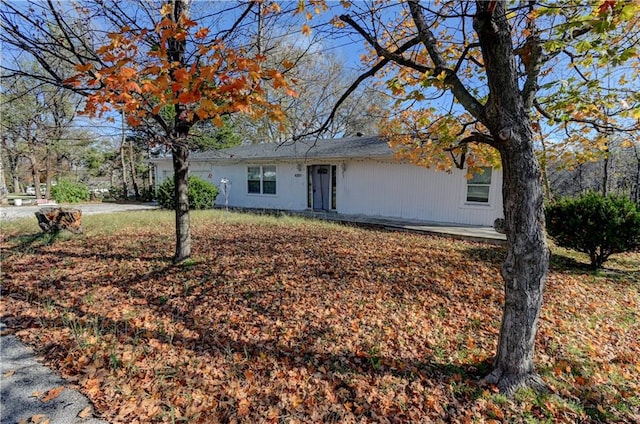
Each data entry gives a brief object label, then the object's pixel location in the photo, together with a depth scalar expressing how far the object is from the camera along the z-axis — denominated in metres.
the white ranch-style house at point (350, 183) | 10.43
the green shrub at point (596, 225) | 5.67
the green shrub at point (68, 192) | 19.28
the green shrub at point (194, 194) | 13.77
